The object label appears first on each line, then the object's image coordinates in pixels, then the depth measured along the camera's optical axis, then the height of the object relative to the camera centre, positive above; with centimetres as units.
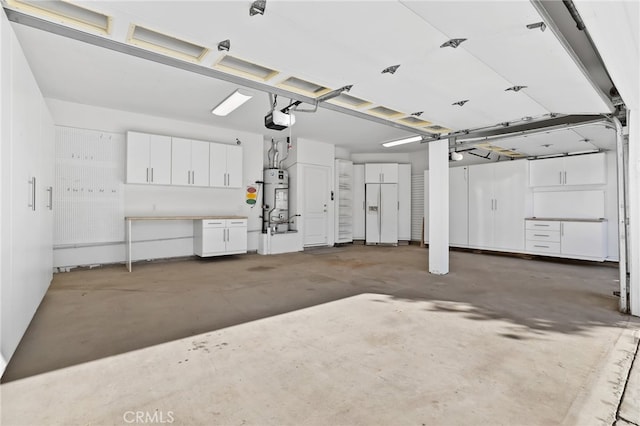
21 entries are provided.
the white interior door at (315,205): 846 +28
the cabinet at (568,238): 637 -51
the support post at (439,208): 544 +12
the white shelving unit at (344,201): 932 +44
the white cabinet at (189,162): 629 +111
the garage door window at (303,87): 348 +148
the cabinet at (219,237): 638 -45
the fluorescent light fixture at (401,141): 725 +185
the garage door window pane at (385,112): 430 +146
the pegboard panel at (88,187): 543 +53
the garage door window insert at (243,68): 298 +147
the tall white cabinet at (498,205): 746 +25
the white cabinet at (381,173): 968 +133
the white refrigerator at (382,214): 959 +3
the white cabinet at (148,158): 583 +111
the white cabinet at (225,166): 679 +112
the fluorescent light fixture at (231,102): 464 +186
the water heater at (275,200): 791 +40
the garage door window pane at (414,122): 472 +146
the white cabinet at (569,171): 661 +98
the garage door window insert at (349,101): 385 +145
